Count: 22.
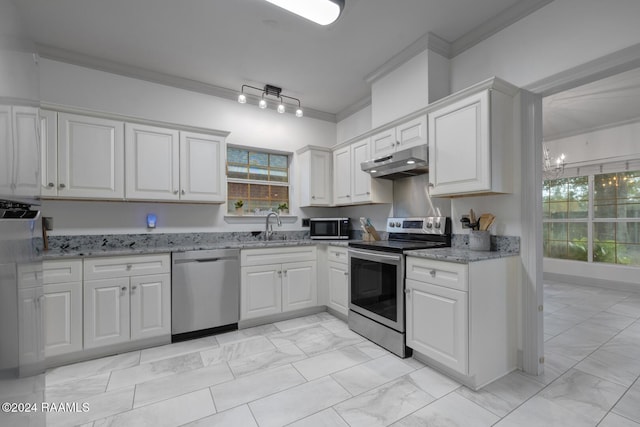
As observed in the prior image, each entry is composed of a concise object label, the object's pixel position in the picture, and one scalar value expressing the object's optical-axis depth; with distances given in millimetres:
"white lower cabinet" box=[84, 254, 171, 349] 2324
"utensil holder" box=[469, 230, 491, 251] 2230
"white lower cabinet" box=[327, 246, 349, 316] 3100
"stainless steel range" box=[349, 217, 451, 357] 2342
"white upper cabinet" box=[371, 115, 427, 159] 2516
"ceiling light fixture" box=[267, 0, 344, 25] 1862
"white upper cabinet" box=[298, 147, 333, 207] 3779
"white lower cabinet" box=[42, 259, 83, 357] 2176
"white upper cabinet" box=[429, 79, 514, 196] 2006
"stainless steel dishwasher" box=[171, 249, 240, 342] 2650
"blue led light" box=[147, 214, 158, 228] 2994
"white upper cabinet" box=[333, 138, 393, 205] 3238
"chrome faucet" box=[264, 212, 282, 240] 3613
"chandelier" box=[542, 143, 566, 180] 4770
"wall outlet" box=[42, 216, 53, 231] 2535
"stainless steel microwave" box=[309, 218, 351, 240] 3660
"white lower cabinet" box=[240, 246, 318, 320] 2994
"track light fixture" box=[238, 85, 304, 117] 3355
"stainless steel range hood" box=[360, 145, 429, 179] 2445
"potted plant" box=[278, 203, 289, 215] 3908
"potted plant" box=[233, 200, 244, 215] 3580
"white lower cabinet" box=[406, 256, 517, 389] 1873
